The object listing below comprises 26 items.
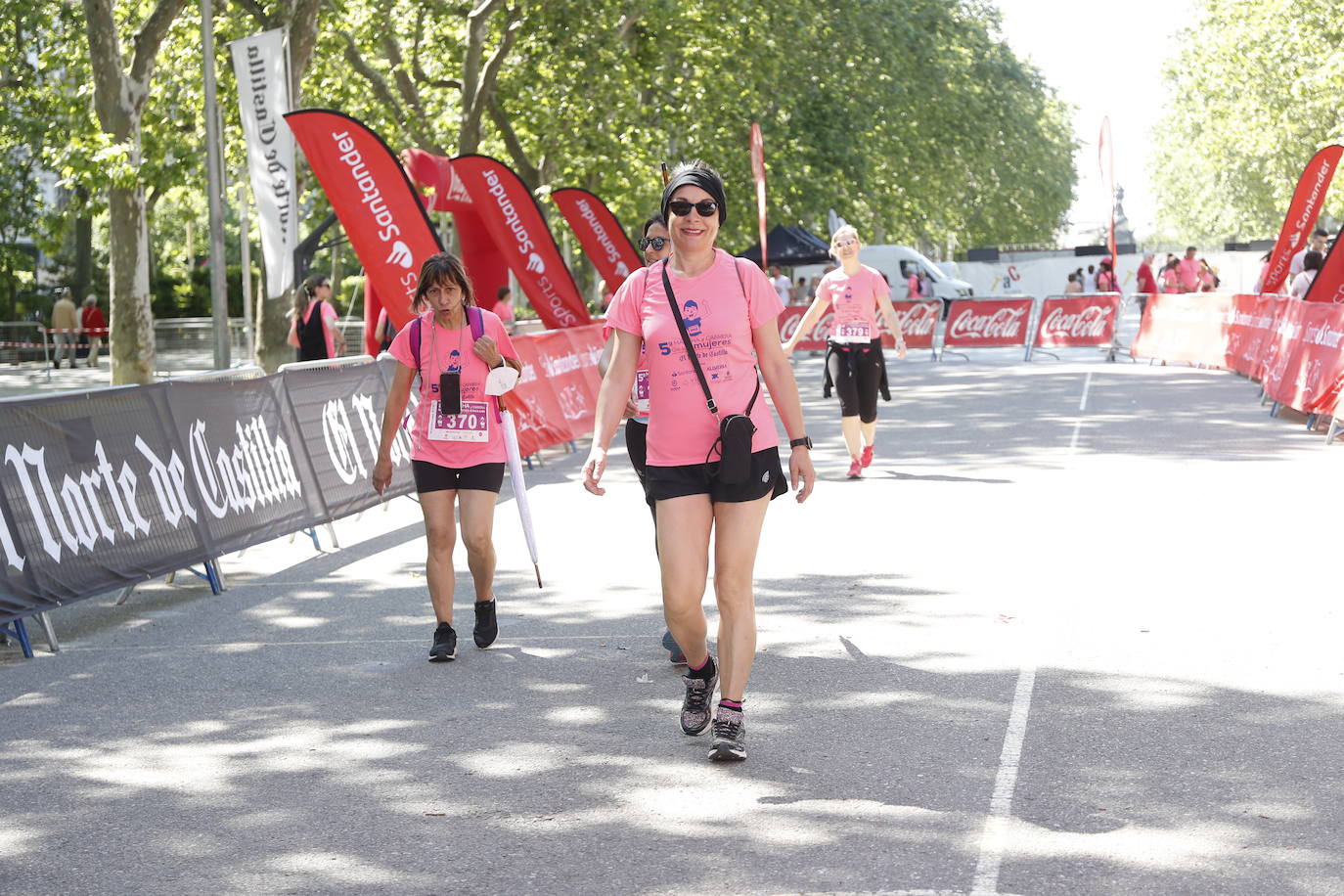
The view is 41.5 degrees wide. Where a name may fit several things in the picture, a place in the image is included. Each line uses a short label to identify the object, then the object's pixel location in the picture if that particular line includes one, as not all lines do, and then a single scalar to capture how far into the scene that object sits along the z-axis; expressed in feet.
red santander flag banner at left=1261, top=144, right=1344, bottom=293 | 80.48
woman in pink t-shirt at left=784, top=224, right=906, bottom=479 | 44.11
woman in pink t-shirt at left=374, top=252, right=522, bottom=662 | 25.08
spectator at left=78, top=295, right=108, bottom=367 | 128.16
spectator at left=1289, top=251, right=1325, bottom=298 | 69.87
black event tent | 150.10
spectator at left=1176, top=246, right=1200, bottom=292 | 112.57
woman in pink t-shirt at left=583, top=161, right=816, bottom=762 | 18.95
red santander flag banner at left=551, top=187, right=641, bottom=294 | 86.21
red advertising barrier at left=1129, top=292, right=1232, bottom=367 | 87.16
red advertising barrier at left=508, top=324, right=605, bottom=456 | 53.21
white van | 178.19
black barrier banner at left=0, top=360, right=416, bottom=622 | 27.27
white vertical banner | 60.80
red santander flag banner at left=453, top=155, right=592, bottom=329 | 69.56
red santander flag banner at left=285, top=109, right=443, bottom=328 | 51.08
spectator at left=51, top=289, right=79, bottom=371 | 126.41
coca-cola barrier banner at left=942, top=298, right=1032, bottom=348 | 112.78
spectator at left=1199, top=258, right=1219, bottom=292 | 122.52
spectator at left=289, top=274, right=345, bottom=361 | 58.91
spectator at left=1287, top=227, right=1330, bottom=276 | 74.49
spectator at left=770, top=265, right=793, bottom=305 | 129.18
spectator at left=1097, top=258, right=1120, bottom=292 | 117.19
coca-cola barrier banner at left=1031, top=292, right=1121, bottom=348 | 107.76
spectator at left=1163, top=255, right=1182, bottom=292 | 123.95
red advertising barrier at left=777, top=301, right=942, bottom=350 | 112.57
